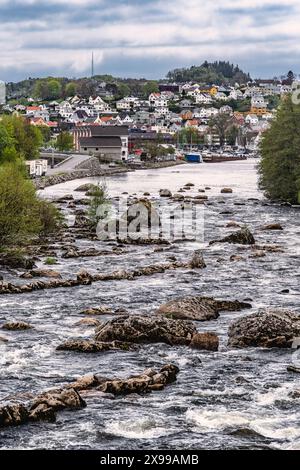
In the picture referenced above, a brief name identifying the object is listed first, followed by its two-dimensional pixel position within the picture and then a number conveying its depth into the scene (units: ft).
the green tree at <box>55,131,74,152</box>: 625.00
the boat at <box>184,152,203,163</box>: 634.02
